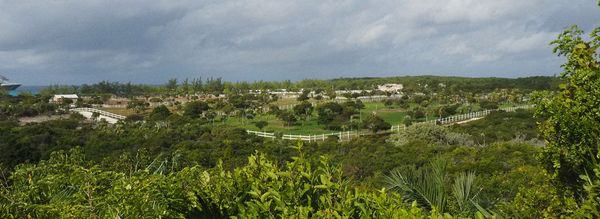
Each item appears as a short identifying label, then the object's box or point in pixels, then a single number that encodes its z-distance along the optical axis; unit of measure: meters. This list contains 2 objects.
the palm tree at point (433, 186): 5.52
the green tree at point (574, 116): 5.00
